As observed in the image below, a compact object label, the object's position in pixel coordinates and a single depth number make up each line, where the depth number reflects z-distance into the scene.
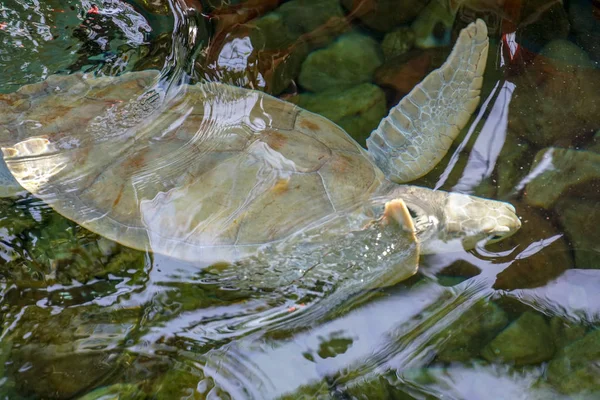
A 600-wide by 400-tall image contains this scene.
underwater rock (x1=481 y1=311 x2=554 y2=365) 2.28
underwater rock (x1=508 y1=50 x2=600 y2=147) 2.99
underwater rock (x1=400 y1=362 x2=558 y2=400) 2.14
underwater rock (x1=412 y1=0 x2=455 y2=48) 3.37
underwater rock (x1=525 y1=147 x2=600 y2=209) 2.79
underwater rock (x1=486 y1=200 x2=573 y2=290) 2.50
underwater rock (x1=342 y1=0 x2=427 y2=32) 3.49
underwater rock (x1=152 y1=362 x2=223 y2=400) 2.12
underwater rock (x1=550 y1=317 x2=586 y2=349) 2.30
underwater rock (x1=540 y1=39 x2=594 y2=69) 3.16
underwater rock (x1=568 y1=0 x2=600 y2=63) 3.22
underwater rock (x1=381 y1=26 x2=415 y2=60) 3.45
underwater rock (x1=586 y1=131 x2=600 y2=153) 2.92
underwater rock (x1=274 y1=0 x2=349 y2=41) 3.53
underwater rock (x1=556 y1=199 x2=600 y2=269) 2.58
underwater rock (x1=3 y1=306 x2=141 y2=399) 2.16
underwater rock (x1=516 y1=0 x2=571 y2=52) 3.24
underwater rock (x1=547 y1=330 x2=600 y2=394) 2.15
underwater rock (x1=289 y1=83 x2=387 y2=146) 3.22
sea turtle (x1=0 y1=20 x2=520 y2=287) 2.46
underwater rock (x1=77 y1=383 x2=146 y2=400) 2.12
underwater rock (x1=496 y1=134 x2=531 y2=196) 2.85
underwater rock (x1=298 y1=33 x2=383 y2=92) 3.43
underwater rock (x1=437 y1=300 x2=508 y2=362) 2.29
